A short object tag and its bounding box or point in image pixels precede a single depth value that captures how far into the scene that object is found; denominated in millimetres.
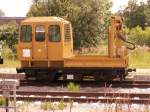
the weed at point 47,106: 12460
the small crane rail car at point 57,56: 19719
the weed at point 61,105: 12476
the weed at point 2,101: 12829
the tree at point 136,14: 76438
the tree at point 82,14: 38969
